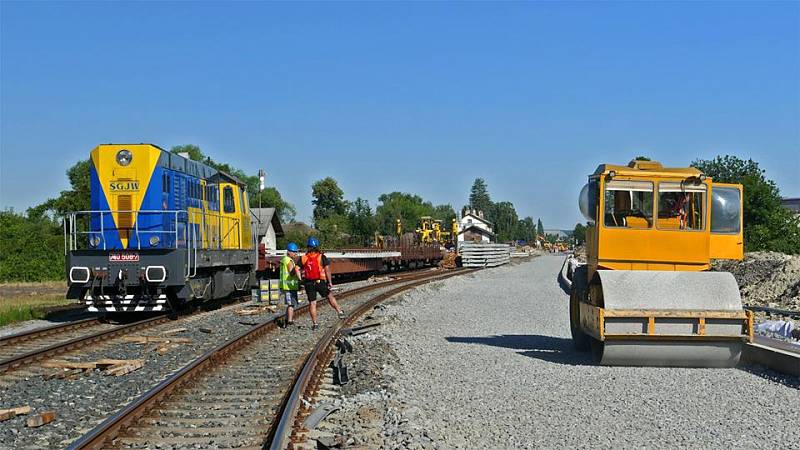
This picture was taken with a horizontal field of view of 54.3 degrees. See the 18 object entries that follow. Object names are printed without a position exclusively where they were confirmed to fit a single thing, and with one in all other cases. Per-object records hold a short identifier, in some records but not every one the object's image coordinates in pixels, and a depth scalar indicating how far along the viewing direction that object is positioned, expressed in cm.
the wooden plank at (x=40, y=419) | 702
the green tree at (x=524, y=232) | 18534
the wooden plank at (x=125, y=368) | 971
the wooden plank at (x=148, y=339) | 1260
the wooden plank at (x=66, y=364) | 1002
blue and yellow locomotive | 1545
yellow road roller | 1000
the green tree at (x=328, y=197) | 11762
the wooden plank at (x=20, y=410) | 750
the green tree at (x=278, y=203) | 10356
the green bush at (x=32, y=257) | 3903
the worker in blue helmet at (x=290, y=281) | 1532
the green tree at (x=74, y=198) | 4712
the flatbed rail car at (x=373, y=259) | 2581
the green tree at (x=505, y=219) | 16825
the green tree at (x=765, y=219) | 3978
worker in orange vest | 1455
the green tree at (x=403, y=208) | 8146
